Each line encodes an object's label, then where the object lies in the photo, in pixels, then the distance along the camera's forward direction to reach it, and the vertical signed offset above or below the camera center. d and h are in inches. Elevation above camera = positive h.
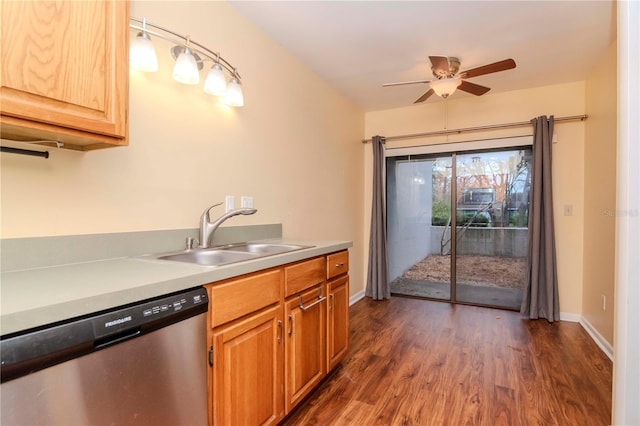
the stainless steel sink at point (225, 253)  63.0 -9.5
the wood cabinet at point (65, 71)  35.8 +17.8
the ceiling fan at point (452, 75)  91.8 +43.2
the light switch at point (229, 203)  81.2 +2.1
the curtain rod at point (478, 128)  128.1 +38.4
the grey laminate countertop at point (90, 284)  29.9 -8.9
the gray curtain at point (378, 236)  159.6 -12.8
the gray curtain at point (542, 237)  128.5 -10.6
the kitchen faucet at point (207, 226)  70.2 -3.4
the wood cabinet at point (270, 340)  48.6 -24.7
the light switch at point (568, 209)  131.1 +0.8
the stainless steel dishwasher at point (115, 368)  28.8 -17.3
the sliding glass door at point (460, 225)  143.5 -6.8
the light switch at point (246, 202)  86.2 +2.5
